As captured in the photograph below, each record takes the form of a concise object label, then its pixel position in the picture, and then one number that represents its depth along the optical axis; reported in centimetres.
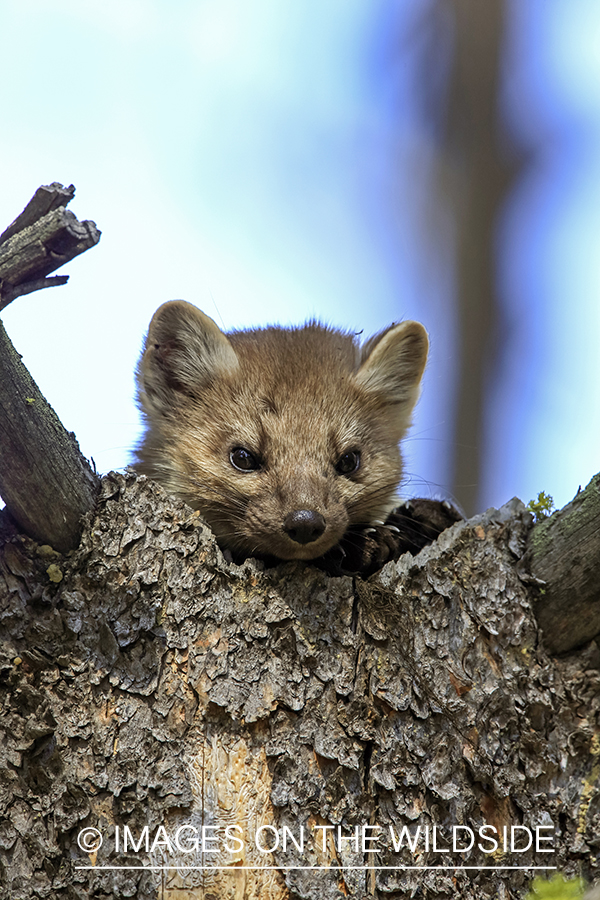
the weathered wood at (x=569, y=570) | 592
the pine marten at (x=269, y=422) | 834
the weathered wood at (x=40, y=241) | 510
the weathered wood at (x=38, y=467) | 550
